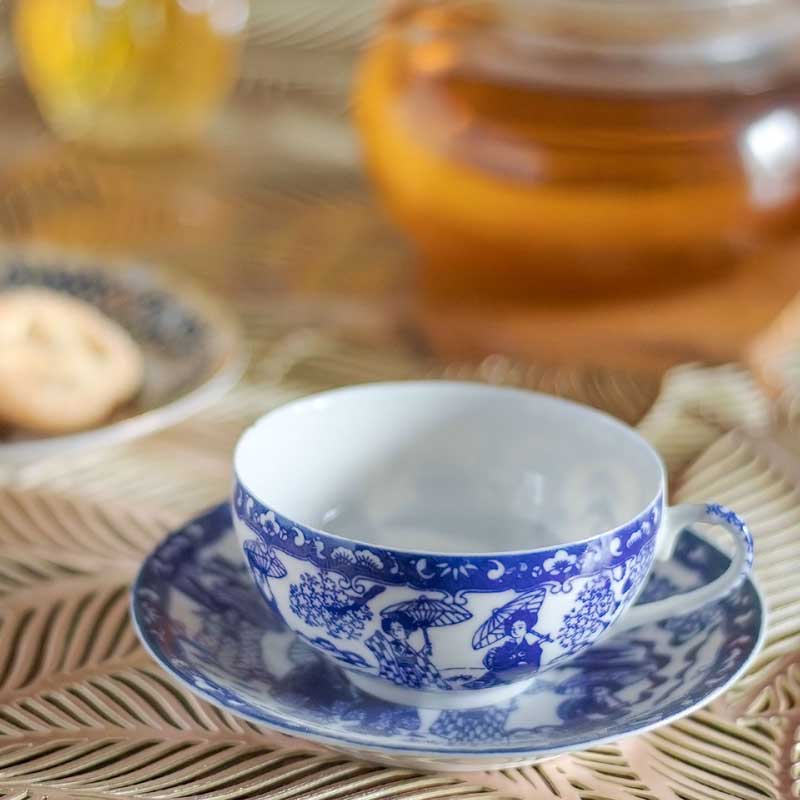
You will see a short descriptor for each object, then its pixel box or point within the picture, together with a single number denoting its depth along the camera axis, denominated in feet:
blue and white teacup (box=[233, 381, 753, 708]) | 2.22
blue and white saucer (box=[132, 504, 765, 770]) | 2.22
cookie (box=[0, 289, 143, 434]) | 2.68
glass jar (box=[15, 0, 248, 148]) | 3.35
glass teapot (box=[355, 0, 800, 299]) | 2.87
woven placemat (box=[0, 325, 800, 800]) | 2.24
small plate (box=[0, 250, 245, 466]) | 2.63
